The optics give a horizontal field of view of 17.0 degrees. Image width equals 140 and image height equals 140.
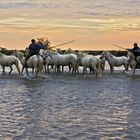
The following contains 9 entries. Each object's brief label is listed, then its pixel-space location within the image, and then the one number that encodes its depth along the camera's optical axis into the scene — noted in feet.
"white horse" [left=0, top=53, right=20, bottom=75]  96.53
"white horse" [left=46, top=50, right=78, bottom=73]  99.34
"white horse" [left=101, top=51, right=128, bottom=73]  106.22
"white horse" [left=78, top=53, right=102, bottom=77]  92.38
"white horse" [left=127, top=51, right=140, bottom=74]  102.94
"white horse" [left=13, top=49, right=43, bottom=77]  86.42
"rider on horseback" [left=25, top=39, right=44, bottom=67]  87.93
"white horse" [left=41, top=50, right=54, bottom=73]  102.01
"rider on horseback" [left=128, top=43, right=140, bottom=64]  102.06
